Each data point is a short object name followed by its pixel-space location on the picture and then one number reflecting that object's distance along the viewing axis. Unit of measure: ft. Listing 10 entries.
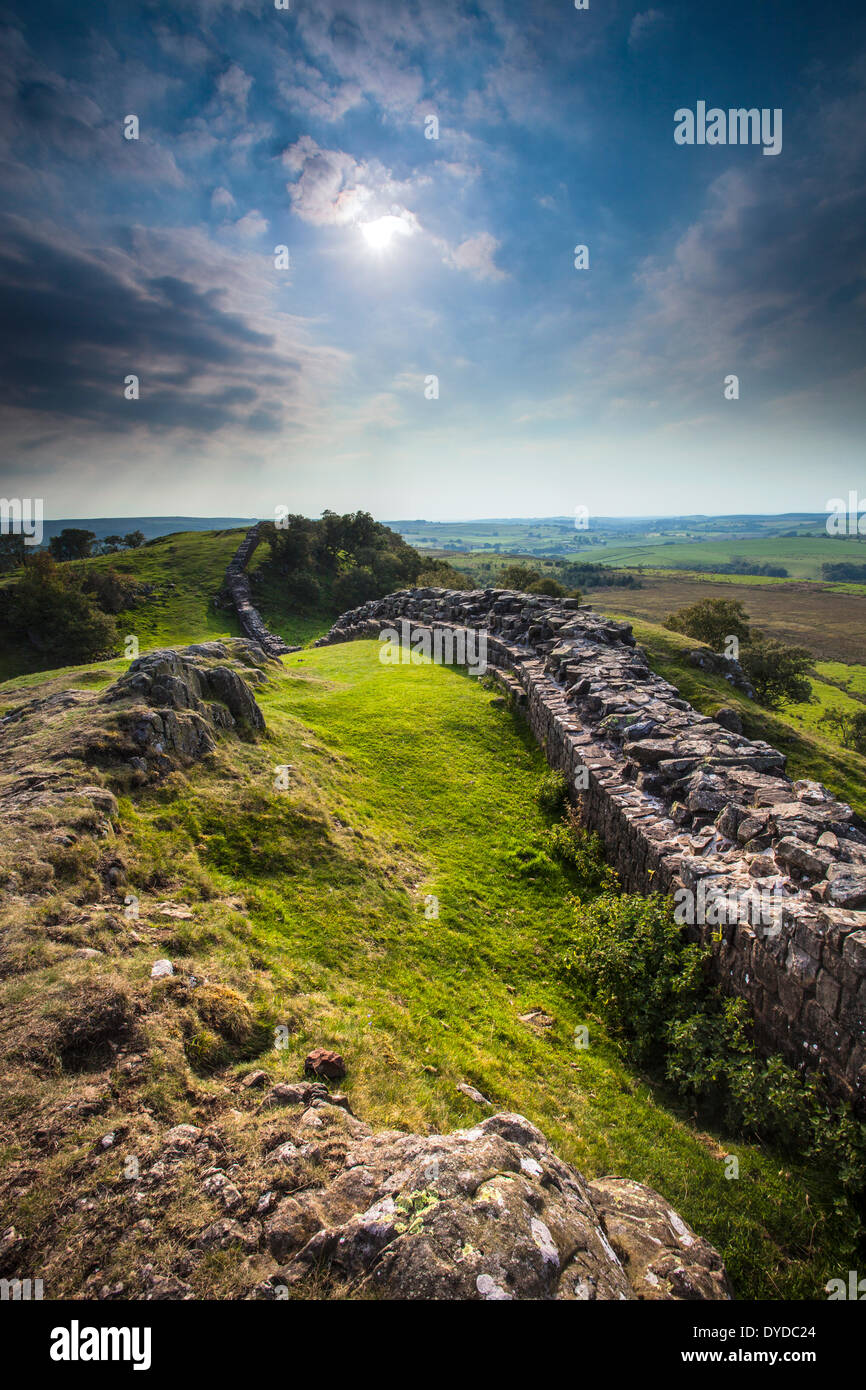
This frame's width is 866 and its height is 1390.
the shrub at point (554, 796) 45.03
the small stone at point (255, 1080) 16.97
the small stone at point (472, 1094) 20.10
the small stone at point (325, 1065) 18.51
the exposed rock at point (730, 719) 62.61
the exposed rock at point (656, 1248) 13.99
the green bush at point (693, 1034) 18.13
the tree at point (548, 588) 167.08
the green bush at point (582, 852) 36.01
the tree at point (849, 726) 128.09
